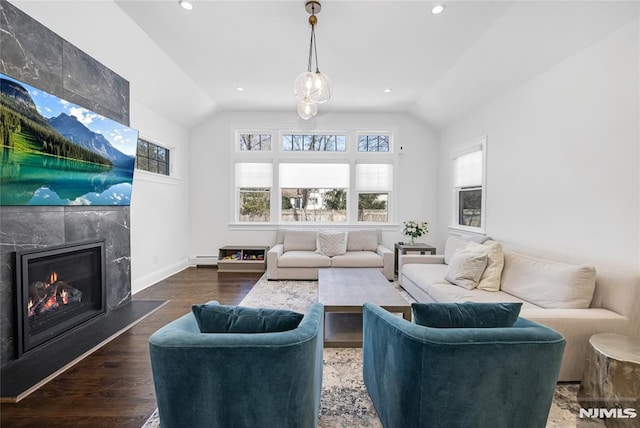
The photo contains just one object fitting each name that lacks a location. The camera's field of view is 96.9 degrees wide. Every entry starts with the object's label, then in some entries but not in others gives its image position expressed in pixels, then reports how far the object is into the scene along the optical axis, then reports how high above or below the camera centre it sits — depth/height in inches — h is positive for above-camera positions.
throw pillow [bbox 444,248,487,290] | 118.8 -24.7
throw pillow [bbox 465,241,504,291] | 116.3 -23.3
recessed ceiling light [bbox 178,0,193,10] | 103.0 +75.9
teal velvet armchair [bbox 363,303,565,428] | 47.9 -28.3
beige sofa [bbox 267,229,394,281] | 184.2 -32.9
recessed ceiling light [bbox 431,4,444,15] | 102.9 +74.8
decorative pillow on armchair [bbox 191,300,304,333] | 52.4 -20.4
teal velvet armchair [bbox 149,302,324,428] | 45.6 -27.4
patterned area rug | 66.9 -49.7
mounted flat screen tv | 83.4 +21.1
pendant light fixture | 101.7 +45.7
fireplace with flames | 91.2 -30.3
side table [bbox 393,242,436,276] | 193.6 -25.3
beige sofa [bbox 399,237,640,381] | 77.9 -28.3
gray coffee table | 98.4 -32.1
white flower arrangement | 201.2 -12.5
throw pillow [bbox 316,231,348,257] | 196.9 -22.1
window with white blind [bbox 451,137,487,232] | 163.9 +16.2
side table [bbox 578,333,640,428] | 60.7 -37.9
